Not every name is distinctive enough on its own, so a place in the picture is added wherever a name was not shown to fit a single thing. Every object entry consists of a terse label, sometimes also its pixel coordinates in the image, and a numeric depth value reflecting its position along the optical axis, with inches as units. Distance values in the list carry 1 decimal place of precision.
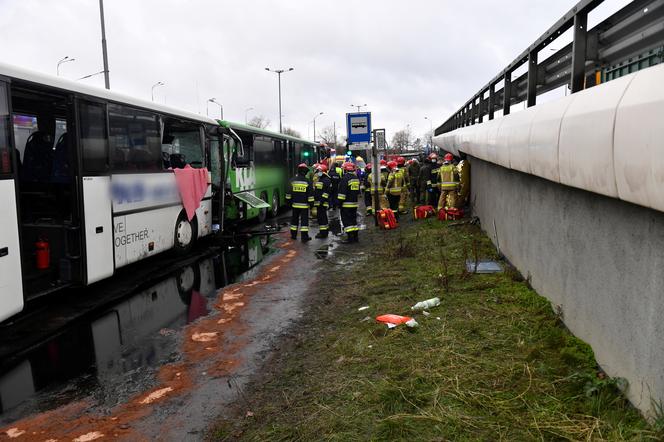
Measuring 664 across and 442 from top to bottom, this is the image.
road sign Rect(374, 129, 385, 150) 525.7
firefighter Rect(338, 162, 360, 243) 464.4
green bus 487.8
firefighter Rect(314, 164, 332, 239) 493.4
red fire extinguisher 258.1
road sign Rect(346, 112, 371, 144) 549.3
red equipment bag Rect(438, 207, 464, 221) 491.8
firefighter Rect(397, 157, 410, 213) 626.3
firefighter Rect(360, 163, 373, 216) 684.9
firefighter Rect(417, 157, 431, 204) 637.8
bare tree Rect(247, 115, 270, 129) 3152.1
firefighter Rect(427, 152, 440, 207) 598.2
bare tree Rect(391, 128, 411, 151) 4075.5
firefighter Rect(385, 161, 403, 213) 611.1
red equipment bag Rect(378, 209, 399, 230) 528.7
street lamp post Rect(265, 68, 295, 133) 1953.7
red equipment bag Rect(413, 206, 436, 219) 558.9
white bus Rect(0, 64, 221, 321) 211.2
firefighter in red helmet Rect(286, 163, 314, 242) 469.7
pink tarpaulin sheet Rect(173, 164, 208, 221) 386.9
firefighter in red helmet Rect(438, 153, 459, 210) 509.4
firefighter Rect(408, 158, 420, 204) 767.7
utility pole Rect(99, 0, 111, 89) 700.0
